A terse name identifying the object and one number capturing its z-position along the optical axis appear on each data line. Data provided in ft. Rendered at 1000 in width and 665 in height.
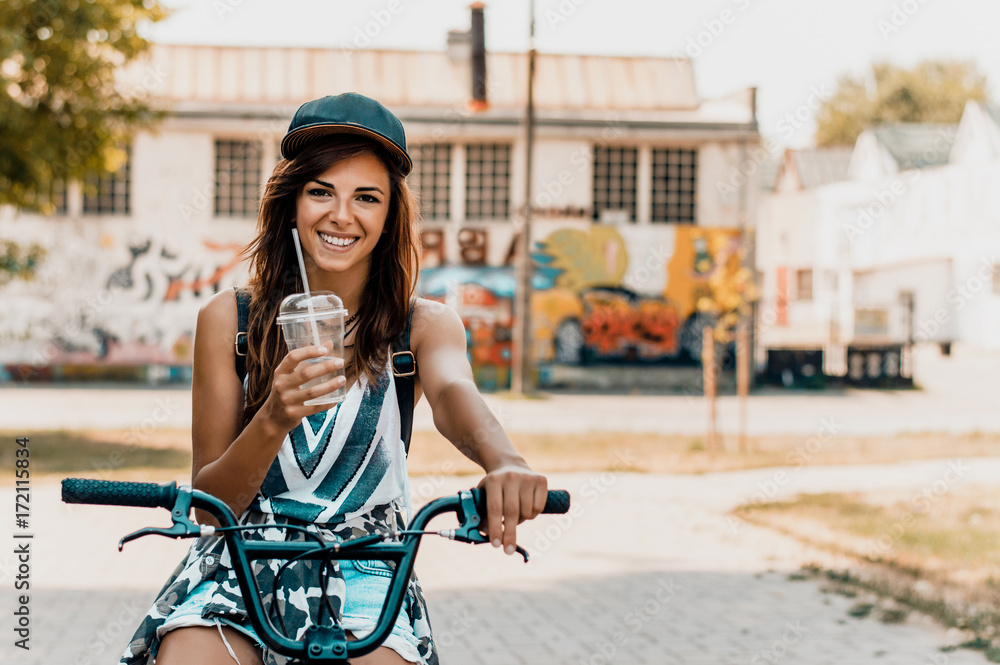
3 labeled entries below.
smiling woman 7.22
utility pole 79.05
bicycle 6.88
